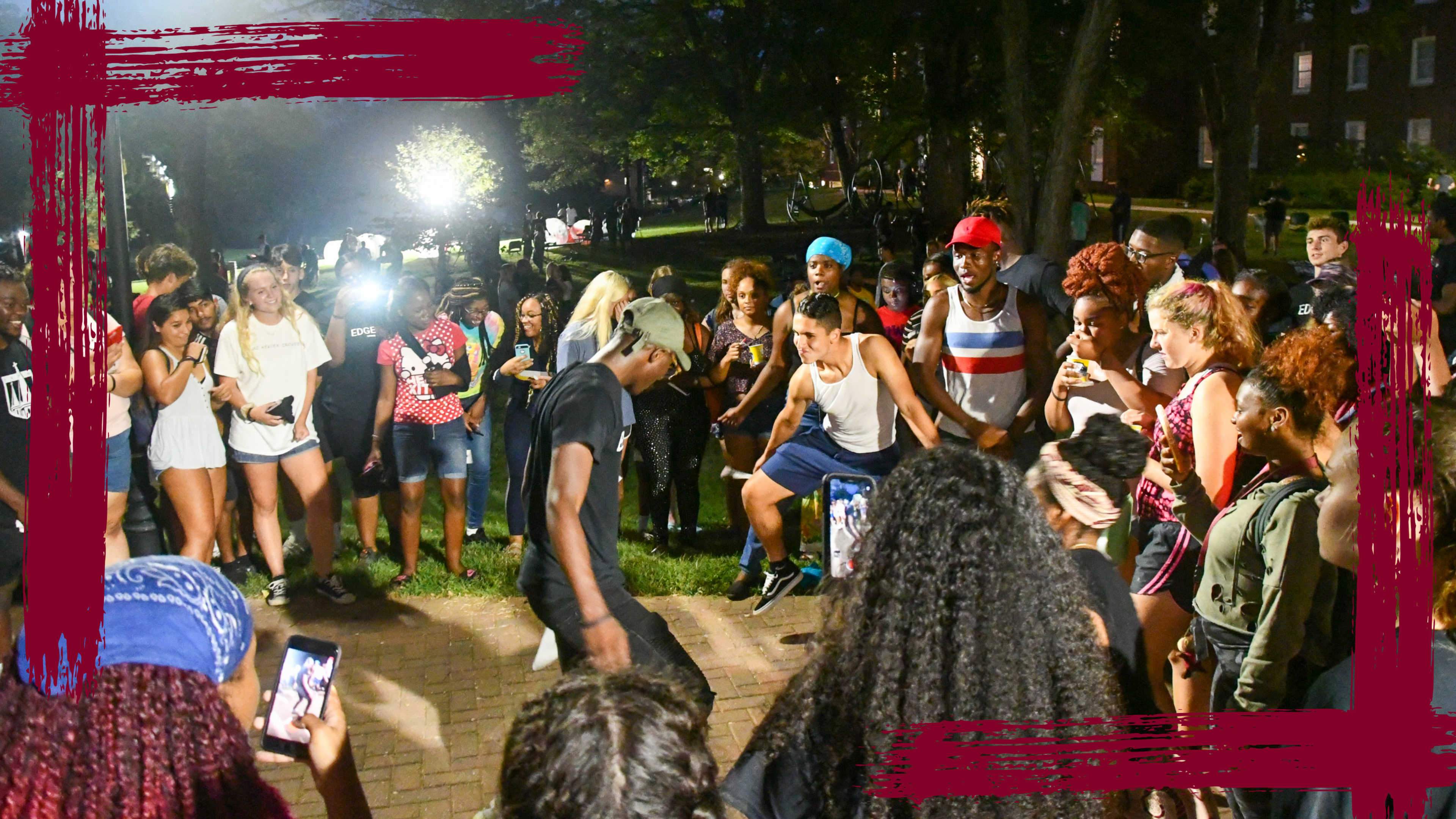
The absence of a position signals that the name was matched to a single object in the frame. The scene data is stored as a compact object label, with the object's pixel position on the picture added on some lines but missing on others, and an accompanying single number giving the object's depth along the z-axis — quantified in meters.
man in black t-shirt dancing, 3.49
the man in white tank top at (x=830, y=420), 5.56
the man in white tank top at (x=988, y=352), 6.03
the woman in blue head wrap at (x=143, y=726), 1.53
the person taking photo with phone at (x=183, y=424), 5.66
